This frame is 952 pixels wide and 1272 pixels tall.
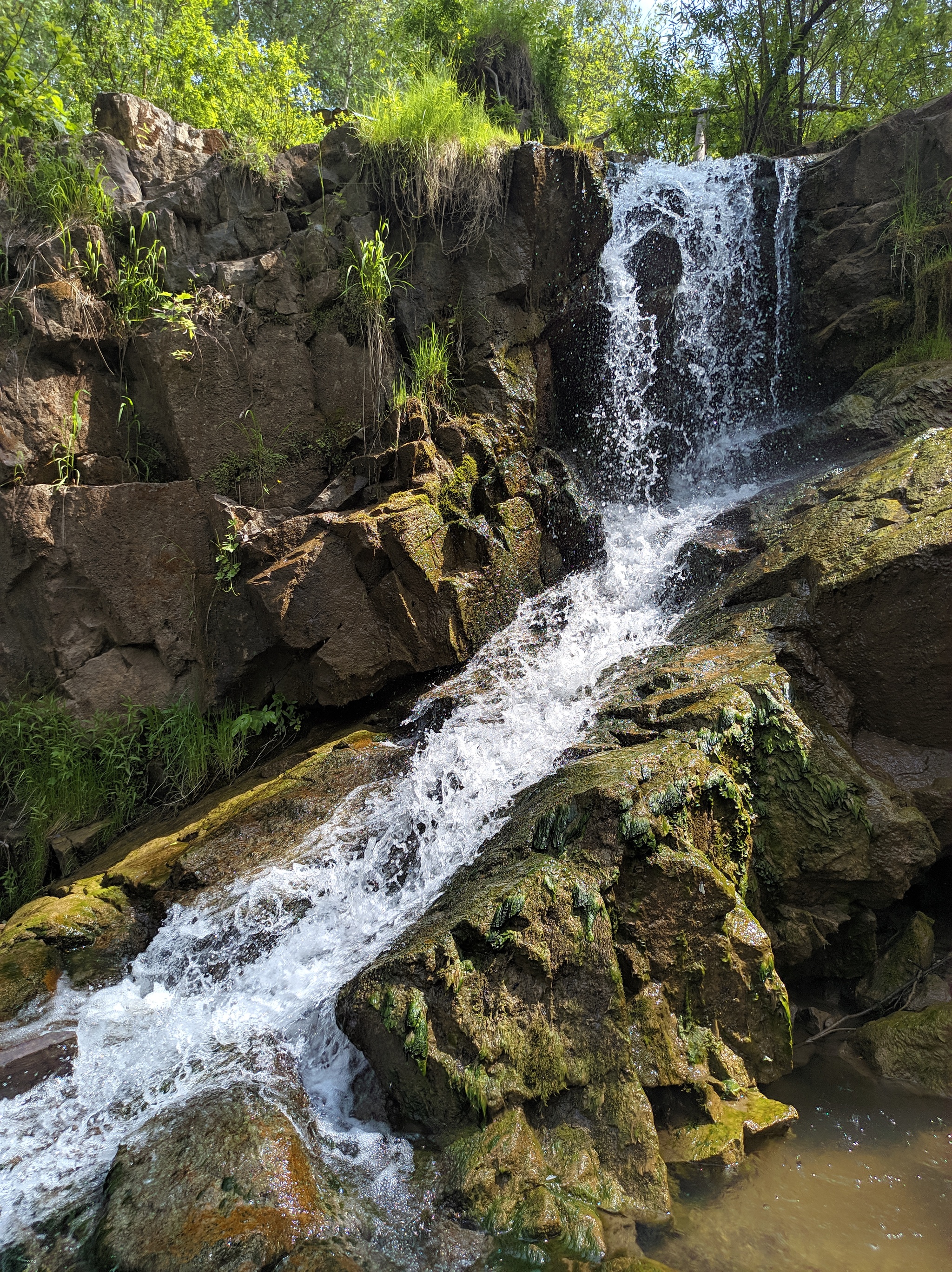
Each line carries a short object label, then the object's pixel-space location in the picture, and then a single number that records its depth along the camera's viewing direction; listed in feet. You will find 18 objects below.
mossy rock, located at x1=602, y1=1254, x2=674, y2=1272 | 7.04
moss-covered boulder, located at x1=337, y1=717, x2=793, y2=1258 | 8.14
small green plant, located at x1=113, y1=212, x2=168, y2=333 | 19.30
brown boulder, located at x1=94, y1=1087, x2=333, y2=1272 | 7.09
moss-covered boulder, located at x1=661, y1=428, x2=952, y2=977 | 11.41
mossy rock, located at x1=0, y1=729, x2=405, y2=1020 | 12.49
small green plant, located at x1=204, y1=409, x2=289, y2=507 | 19.29
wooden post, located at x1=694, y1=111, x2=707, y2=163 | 33.30
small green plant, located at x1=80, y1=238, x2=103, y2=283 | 19.19
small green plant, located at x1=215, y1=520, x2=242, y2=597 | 18.06
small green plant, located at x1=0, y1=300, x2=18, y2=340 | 18.31
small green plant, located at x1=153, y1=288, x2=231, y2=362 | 18.76
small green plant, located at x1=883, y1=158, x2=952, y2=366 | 20.21
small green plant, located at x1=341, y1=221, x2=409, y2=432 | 19.72
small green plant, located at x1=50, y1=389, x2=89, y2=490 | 18.44
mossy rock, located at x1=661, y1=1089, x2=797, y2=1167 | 8.42
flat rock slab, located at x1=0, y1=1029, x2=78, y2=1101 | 9.81
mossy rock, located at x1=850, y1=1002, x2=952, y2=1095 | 9.64
